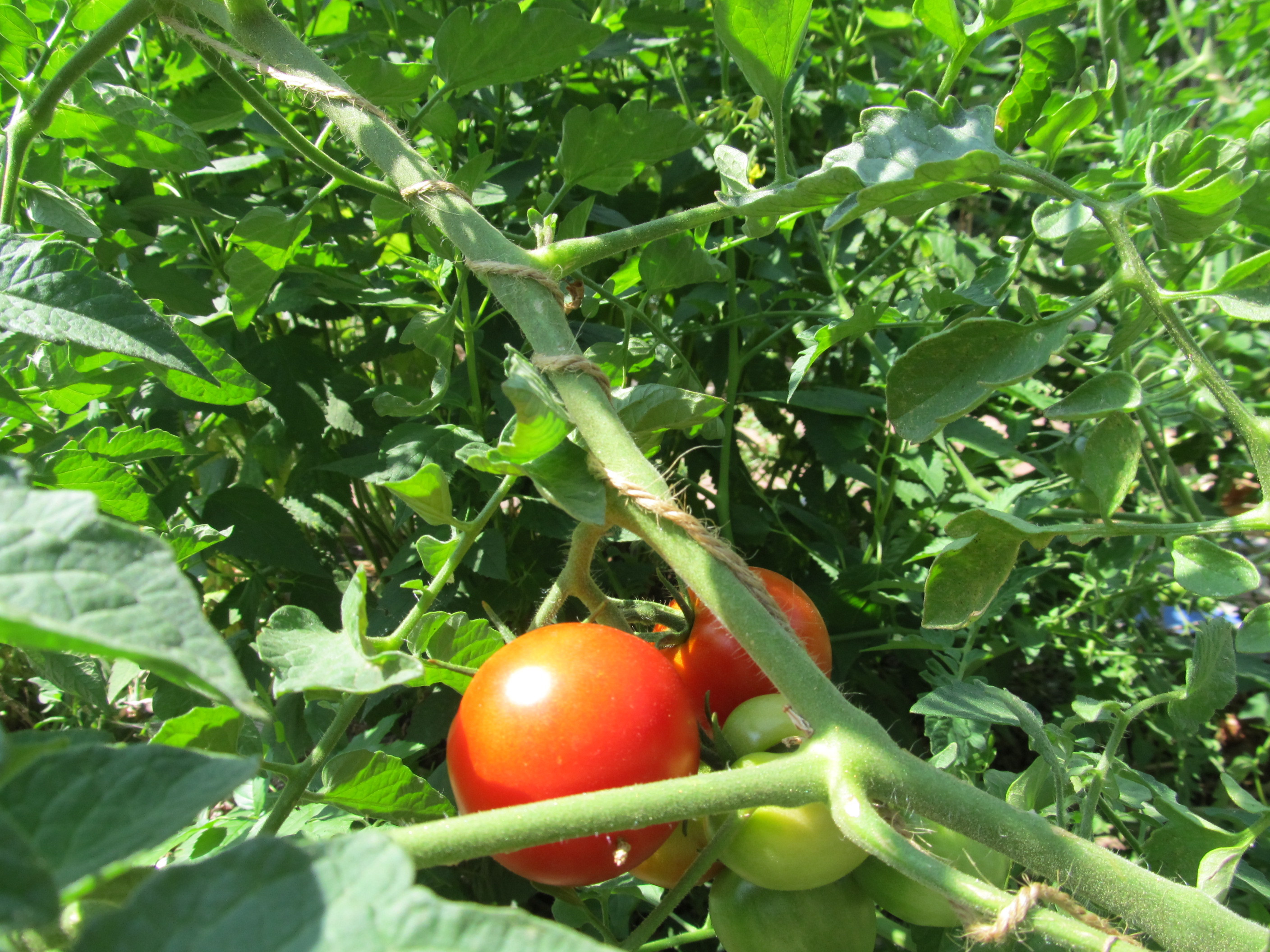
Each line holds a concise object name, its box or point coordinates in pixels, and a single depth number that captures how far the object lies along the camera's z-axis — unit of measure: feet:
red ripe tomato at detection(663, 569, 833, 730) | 0.90
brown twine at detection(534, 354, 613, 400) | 0.77
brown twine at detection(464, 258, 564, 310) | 0.82
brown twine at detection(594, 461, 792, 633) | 0.72
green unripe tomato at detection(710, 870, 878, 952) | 0.76
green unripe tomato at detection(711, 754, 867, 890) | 0.71
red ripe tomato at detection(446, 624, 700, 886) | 0.72
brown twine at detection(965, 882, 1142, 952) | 0.59
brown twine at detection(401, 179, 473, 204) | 0.85
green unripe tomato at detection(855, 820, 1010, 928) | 0.73
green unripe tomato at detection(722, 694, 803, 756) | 0.78
